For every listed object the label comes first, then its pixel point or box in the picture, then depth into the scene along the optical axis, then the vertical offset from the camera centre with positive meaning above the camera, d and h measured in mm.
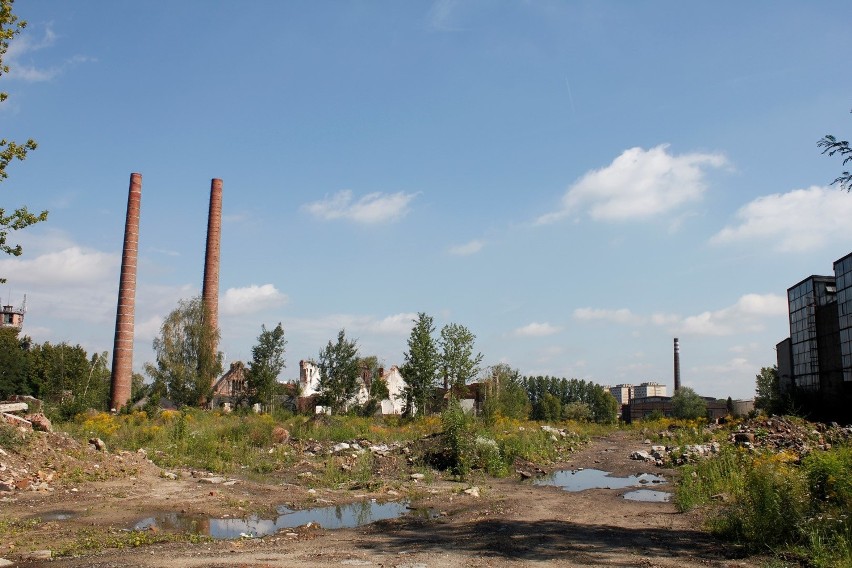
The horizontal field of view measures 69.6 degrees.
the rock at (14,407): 18483 -1071
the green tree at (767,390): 33438 +93
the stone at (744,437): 18194 -1395
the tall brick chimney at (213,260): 45031 +8449
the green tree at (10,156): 10516 +3706
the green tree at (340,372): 38094 +469
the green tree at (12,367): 49600 +307
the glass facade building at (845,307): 29953 +4252
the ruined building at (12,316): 73812 +6573
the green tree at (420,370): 36688 +737
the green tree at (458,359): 37094 +1432
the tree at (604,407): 80375 -2692
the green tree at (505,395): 31625 -659
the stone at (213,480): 13742 -2312
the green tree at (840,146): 8750 +3498
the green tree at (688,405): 55578 -1453
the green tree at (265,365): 38625 +806
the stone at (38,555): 7234 -2159
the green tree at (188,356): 43906 +1409
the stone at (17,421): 14727 -1197
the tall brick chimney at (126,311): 40000 +4149
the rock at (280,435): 19516 -1806
